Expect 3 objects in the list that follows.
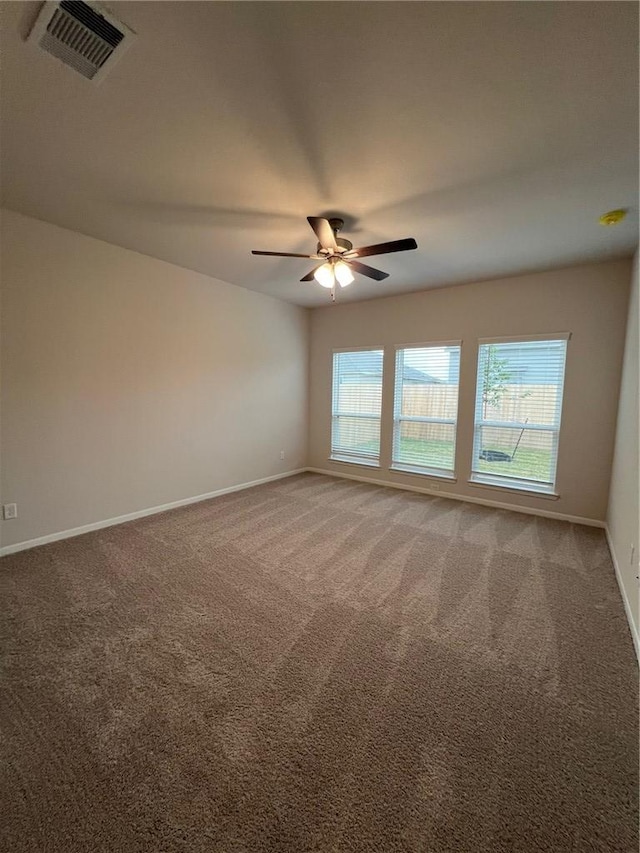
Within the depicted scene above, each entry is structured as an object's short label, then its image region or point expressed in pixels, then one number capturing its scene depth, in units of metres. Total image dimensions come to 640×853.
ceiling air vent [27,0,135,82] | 1.25
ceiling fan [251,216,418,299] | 2.32
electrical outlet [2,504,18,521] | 2.75
